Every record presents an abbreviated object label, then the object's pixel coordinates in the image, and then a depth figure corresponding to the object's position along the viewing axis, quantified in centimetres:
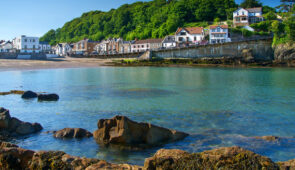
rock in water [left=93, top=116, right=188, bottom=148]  1152
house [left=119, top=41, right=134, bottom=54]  10618
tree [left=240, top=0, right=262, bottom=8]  10644
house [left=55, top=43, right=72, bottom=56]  13561
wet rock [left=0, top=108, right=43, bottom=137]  1334
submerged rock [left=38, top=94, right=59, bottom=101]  2384
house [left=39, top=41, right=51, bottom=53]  11922
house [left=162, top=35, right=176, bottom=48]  8938
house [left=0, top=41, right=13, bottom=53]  11419
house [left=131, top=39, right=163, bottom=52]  9608
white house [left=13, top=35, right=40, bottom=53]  10331
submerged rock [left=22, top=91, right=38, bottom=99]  2481
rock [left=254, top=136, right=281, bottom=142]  1217
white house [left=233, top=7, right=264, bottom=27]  8806
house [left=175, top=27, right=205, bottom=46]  8708
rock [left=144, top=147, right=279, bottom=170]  656
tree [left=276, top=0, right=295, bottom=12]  9300
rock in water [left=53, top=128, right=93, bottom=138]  1286
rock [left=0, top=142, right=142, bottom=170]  725
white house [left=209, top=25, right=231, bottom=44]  7844
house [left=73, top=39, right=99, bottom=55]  12750
